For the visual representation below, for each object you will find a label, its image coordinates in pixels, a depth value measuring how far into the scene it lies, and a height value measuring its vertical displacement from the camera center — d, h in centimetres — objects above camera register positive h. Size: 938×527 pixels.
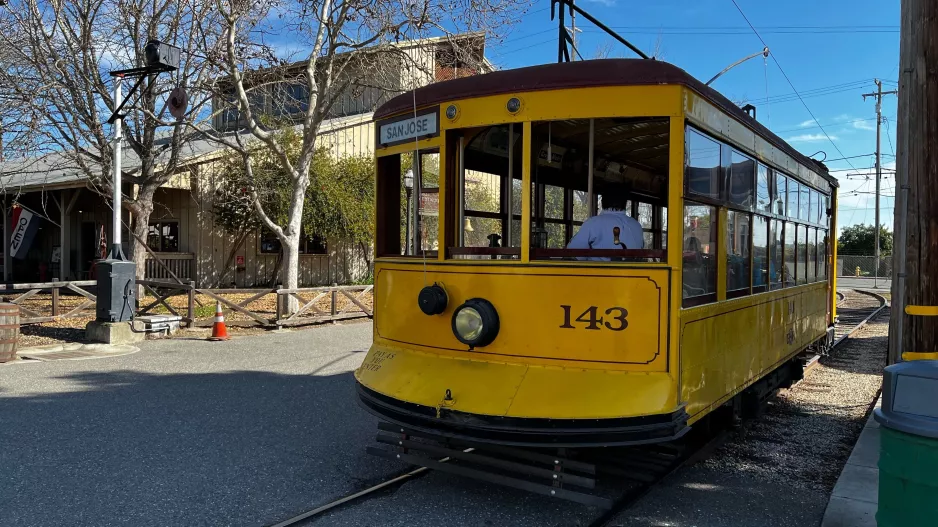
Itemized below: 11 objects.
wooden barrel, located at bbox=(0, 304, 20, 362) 934 -111
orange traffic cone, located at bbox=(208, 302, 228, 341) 1226 -141
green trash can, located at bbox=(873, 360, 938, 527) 290 -83
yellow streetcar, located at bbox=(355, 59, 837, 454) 405 -6
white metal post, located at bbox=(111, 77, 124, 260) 1120 +92
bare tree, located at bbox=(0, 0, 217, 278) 1374 +385
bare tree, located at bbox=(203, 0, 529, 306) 1344 +410
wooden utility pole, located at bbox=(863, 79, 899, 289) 4347 +913
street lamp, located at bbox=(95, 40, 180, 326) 1091 -29
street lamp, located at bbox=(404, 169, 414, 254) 523 +53
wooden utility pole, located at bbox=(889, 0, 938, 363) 449 +50
